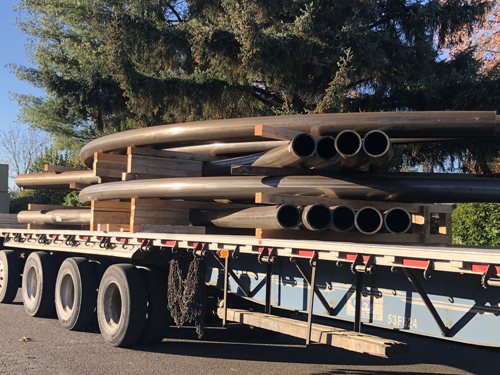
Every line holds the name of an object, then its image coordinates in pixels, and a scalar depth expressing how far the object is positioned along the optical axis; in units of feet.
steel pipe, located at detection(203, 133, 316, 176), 20.88
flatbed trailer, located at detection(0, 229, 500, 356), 14.73
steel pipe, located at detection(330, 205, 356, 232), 20.53
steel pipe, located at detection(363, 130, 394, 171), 19.81
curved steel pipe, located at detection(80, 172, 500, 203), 21.88
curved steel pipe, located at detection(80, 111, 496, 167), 21.38
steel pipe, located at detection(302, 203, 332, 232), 20.11
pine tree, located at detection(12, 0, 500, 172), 47.37
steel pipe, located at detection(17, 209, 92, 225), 35.37
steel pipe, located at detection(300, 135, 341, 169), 20.94
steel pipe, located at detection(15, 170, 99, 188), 36.03
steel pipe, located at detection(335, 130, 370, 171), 19.98
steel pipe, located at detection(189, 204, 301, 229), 20.45
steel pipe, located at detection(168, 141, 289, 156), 27.12
